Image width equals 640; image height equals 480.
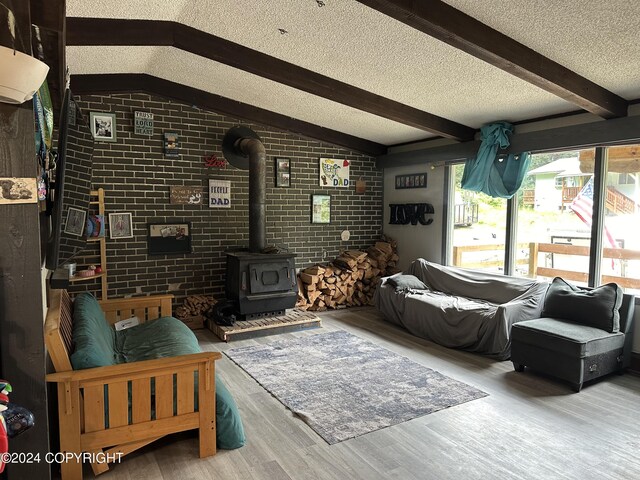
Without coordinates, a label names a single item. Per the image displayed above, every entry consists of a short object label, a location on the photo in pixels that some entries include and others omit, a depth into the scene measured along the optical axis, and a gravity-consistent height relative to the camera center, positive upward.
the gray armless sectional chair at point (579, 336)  3.31 -0.95
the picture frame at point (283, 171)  5.75 +0.62
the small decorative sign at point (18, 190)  1.78 +0.11
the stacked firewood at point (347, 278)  5.75 -0.84
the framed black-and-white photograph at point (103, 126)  4.64 +0.99
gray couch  4.02 -0.91
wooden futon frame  2.16 -1.01
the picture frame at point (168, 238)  4.99 -0.26
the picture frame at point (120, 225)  4.77 -0.10
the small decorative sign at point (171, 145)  5.00 +0.84
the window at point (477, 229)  5.11 -0.13
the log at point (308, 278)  5.66 -0.81
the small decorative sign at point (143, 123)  4.82 +1.06
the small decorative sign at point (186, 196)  5.08 +0.25
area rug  2.89 -1.34
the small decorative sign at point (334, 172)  6.10 +0.65
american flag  4.11 +0.13
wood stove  4.78 -0.75
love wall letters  5.87 +0.07
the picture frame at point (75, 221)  2.21 -0.03
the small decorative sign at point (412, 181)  5.96 +0.54
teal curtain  4.62 +0.58
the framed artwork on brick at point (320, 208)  6.05 +0.13
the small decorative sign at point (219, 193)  5.28 +0.29
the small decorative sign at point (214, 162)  5.24 +0.68
